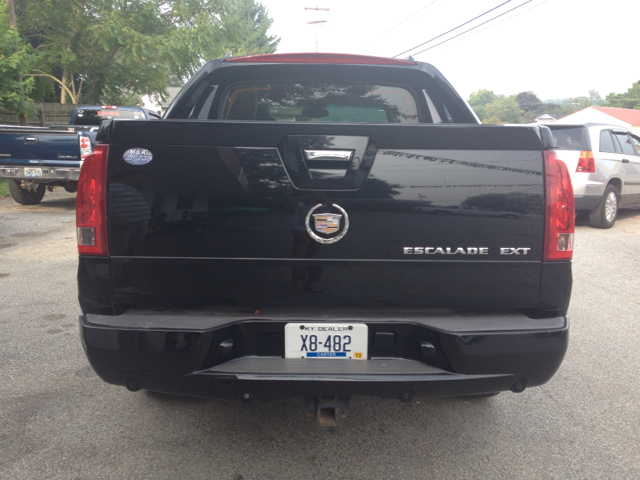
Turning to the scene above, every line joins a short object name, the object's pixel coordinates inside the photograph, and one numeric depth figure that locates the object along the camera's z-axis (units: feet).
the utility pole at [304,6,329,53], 128.16
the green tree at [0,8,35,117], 38.91
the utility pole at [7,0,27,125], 45.70
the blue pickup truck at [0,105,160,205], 30.94
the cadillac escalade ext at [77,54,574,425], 6.51
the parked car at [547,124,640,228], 28.19
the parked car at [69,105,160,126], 39.42
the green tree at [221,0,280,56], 170.60
